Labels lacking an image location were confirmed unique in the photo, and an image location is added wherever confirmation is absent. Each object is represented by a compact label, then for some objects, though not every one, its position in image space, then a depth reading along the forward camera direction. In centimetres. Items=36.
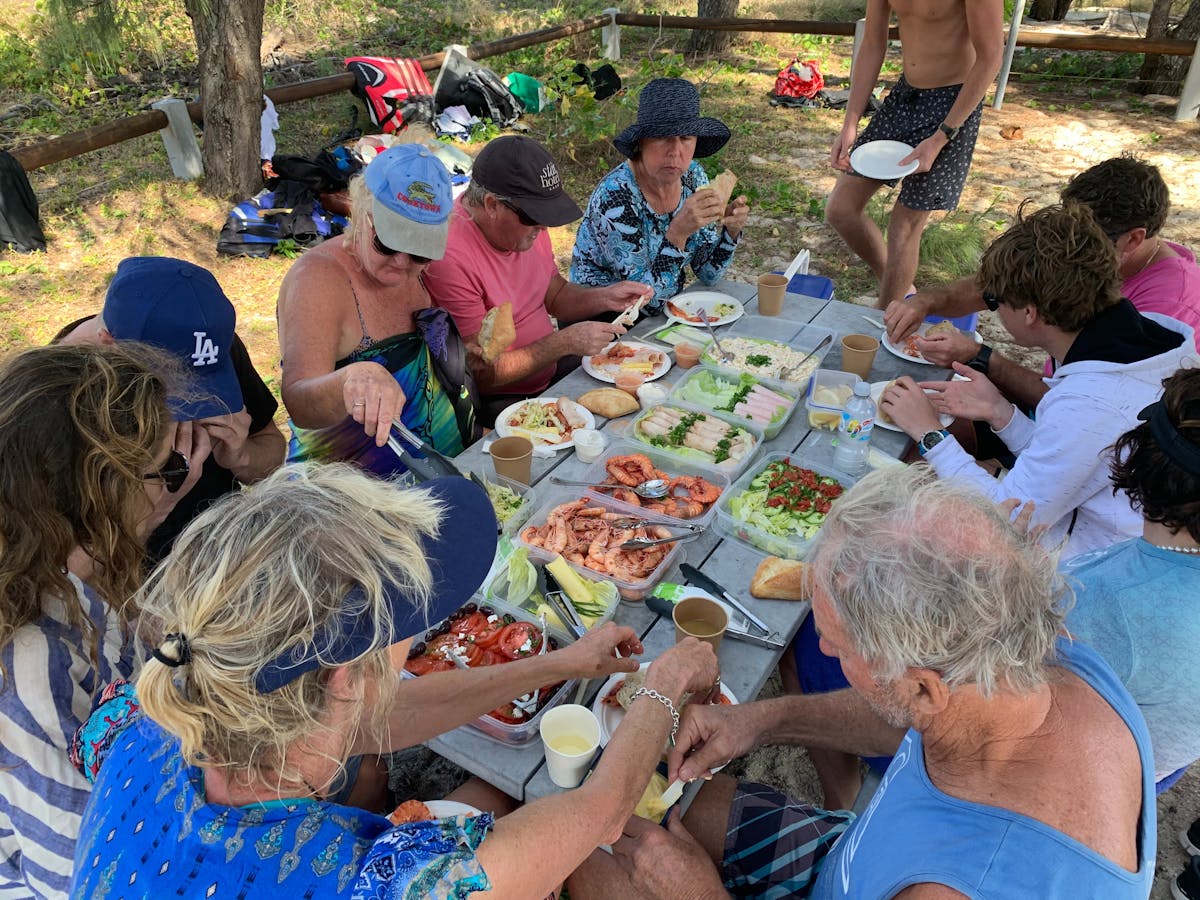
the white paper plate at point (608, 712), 182
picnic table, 180
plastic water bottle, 266
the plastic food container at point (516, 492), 234
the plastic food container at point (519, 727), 180
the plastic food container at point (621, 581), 218
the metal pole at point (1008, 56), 924
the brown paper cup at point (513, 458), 254
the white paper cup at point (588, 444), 274
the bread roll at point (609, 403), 300
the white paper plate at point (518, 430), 281
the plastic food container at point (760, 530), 231
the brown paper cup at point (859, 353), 316
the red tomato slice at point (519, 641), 201
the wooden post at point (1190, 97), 882
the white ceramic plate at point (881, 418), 293
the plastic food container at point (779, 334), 332
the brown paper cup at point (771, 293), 363
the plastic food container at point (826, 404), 292
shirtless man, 460
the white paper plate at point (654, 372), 320
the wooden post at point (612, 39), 1203
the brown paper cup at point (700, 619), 198
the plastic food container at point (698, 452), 262
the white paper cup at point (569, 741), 169
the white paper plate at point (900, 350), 338
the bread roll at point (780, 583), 219
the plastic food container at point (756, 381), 285
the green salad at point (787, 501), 240
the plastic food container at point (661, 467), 260
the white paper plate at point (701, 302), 374
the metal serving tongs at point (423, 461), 238
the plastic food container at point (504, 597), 211
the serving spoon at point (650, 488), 248
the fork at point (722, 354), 324
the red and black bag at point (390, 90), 818
